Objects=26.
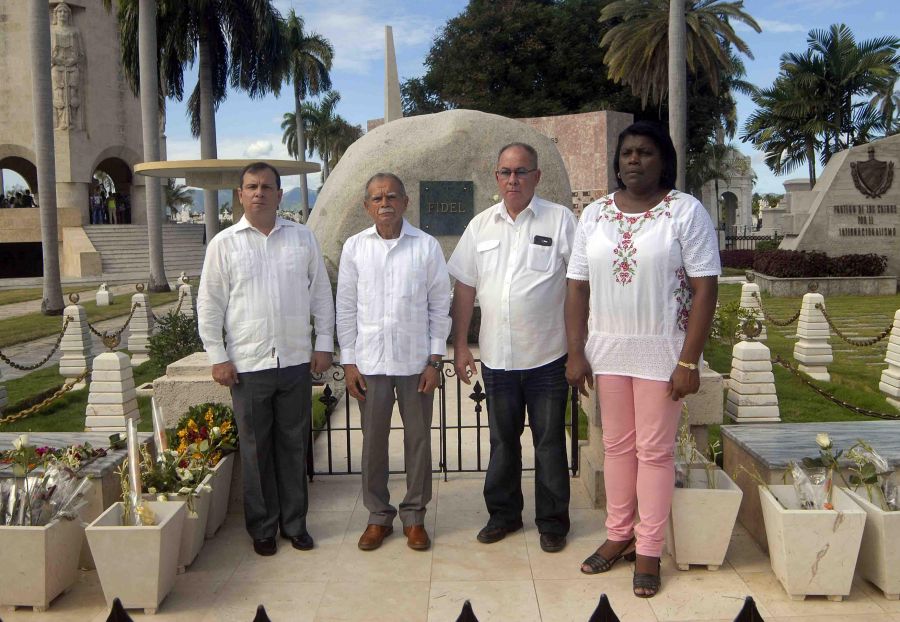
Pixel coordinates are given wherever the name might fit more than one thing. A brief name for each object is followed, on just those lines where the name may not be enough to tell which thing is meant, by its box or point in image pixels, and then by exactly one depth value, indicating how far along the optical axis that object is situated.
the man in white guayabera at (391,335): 3.69
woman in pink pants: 3.17
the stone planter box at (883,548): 3.15
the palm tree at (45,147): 14.56
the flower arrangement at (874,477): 3.35
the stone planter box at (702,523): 3.43
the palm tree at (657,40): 23.73
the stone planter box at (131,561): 3.18
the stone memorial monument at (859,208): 18.36
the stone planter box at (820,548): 3.15
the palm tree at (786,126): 30.77
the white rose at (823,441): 3.42
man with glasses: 3.61
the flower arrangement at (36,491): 3.29
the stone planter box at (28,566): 3.20
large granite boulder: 9.34
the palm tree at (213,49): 21.39
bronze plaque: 9.45
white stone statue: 29.69
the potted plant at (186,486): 3.56
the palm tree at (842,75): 29.77
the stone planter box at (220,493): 3.95
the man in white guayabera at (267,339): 3.68
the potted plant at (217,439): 3.99
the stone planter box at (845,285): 16.92
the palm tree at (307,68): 39.06
